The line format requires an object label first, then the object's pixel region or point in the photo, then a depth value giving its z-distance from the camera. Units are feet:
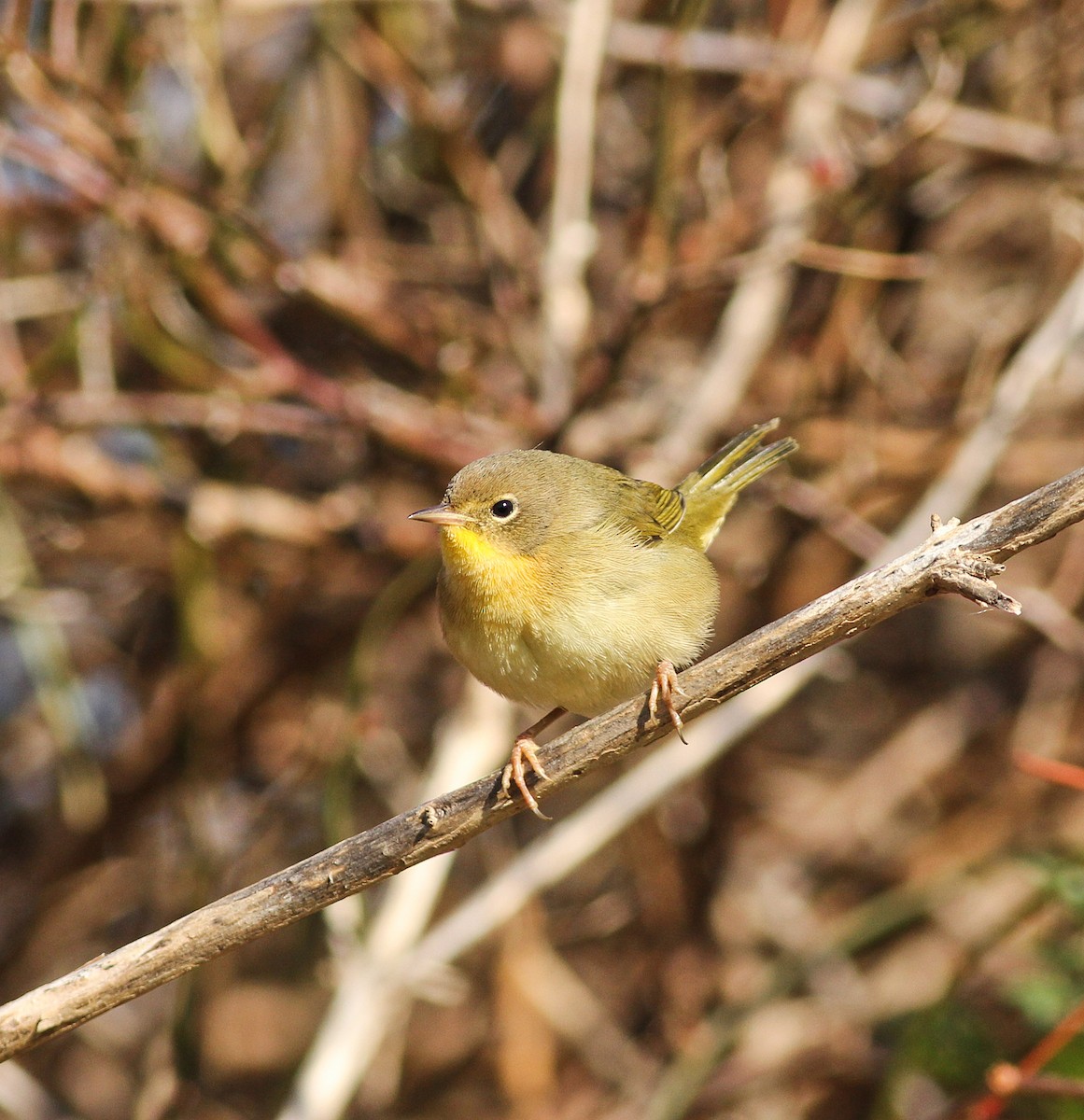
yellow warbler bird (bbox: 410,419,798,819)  21.25
